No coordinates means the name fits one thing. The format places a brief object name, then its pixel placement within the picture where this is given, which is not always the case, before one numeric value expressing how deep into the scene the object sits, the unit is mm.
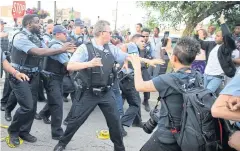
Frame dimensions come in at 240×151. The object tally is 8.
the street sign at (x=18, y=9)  11180
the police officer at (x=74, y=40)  6852
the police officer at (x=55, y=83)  5242
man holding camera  3011
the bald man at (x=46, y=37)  6805
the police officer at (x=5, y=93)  6738
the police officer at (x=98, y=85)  4316
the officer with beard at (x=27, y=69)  4750
